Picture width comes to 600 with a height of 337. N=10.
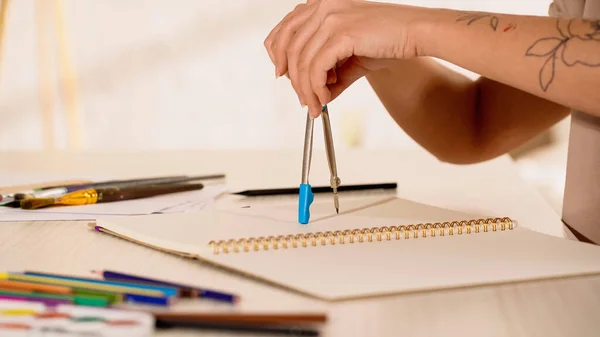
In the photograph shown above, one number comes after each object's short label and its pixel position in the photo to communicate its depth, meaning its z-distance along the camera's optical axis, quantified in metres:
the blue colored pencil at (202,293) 1.13
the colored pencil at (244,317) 1.07
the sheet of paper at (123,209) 1.45
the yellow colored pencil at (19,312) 1.09
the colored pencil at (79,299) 1.10
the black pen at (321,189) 1.61
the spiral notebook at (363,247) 1.18
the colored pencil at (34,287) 1.11
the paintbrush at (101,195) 1.50
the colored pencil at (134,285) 1.12
